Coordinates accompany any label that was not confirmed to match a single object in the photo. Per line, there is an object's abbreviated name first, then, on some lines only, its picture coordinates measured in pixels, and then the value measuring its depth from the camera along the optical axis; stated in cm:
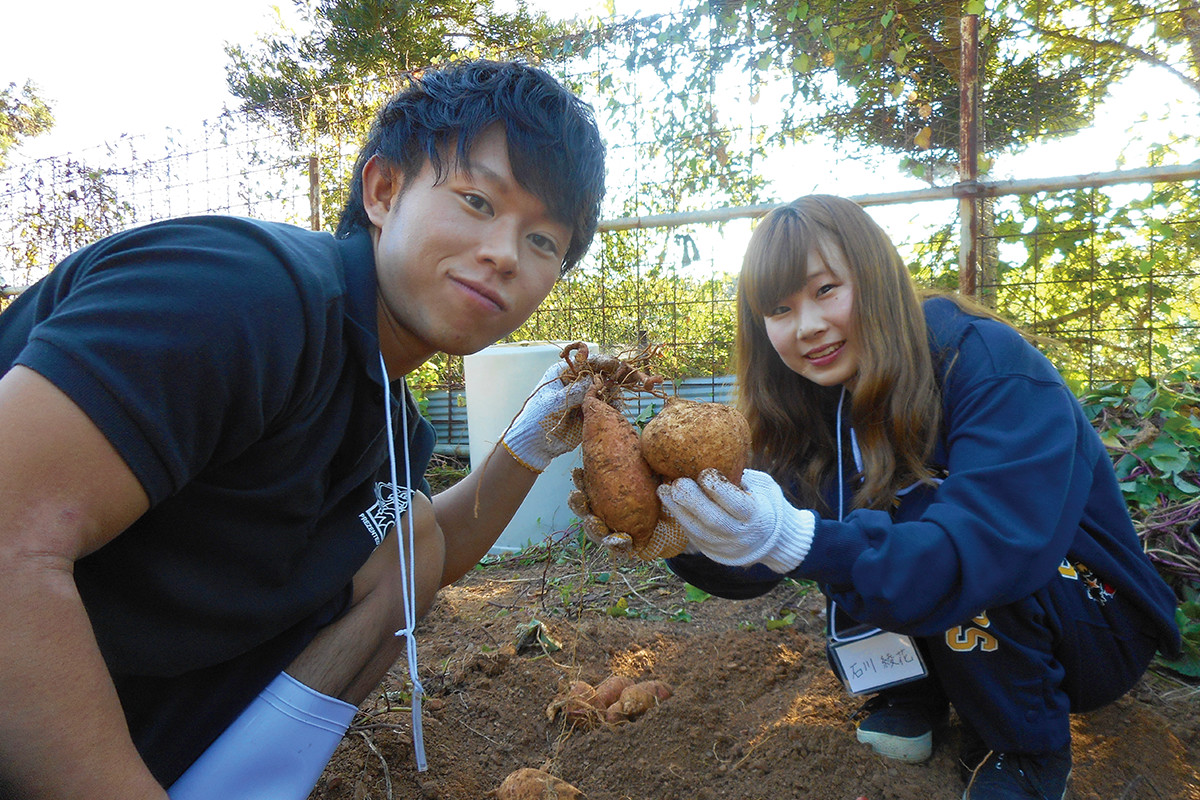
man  91
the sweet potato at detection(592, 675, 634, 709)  201
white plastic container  364
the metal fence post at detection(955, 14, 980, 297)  338
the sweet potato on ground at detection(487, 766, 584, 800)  156
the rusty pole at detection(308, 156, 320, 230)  532
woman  143
